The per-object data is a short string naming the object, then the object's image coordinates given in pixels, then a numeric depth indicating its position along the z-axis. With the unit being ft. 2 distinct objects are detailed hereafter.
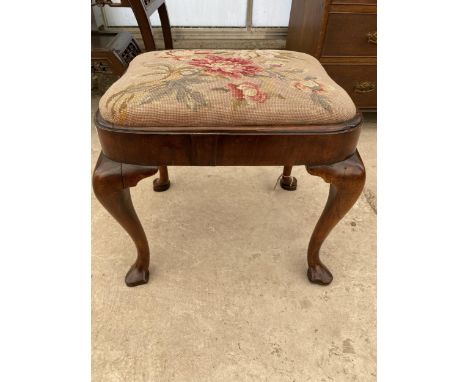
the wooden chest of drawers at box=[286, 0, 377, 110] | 4.66
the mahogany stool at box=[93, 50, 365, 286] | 2.21
